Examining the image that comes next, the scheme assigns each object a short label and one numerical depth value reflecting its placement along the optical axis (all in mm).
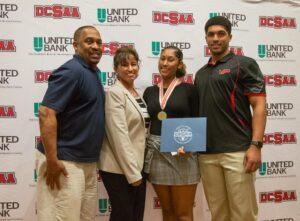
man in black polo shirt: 1987
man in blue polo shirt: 1673
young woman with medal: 2119
